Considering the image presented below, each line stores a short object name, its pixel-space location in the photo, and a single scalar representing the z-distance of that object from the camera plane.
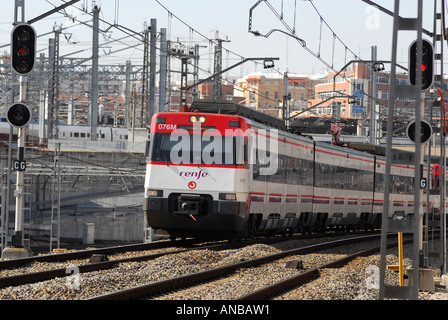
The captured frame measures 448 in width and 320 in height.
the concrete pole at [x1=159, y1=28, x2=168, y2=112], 51.36
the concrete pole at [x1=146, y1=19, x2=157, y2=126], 48.34
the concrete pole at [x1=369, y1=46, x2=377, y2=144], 58.48
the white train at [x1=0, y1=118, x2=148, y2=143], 80.44
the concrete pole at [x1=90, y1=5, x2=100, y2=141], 52.12
